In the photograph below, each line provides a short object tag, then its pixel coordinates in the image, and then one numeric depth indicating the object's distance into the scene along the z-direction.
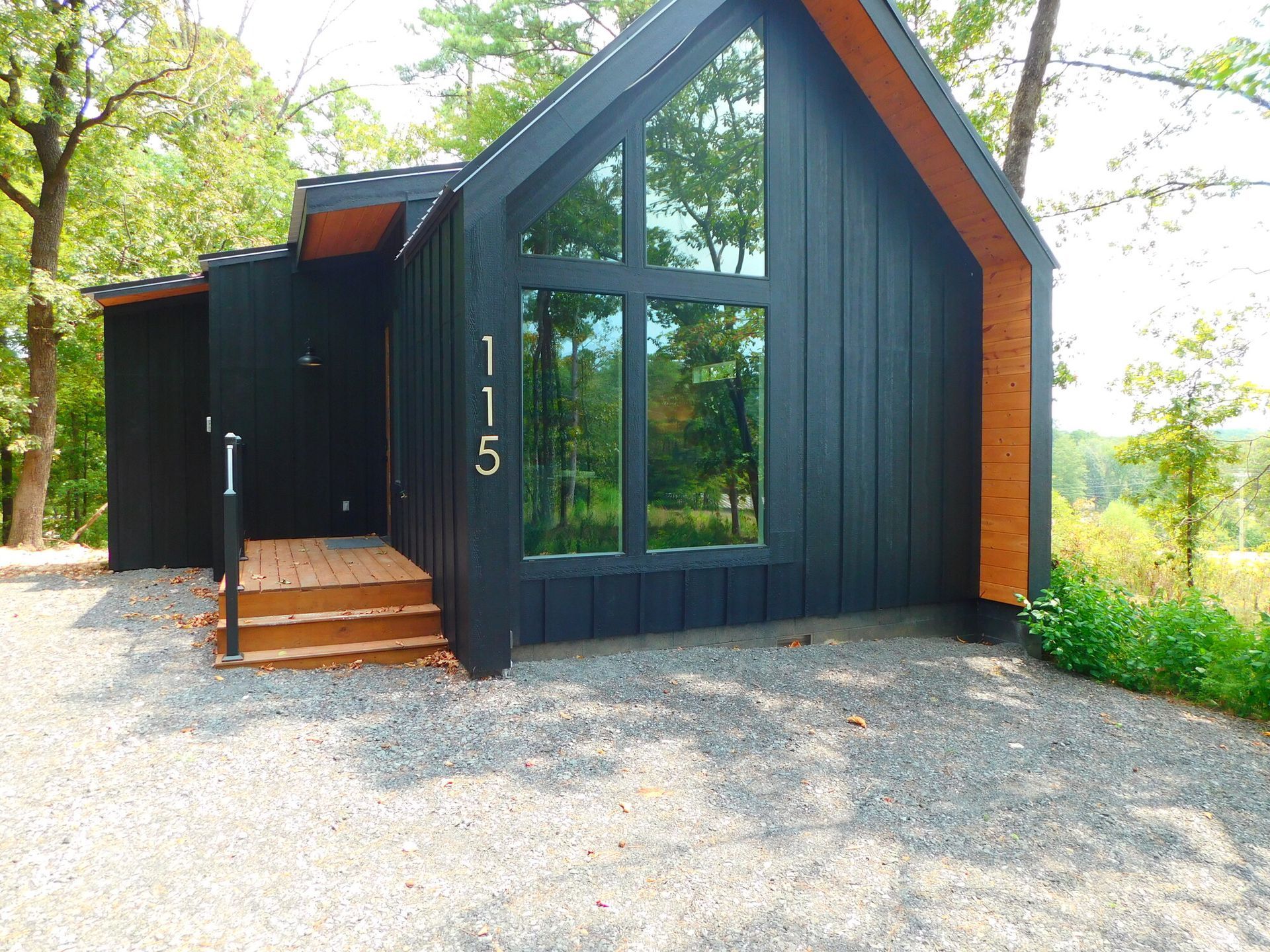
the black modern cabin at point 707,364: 4.39
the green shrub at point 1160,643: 4.26
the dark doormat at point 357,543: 6.76
